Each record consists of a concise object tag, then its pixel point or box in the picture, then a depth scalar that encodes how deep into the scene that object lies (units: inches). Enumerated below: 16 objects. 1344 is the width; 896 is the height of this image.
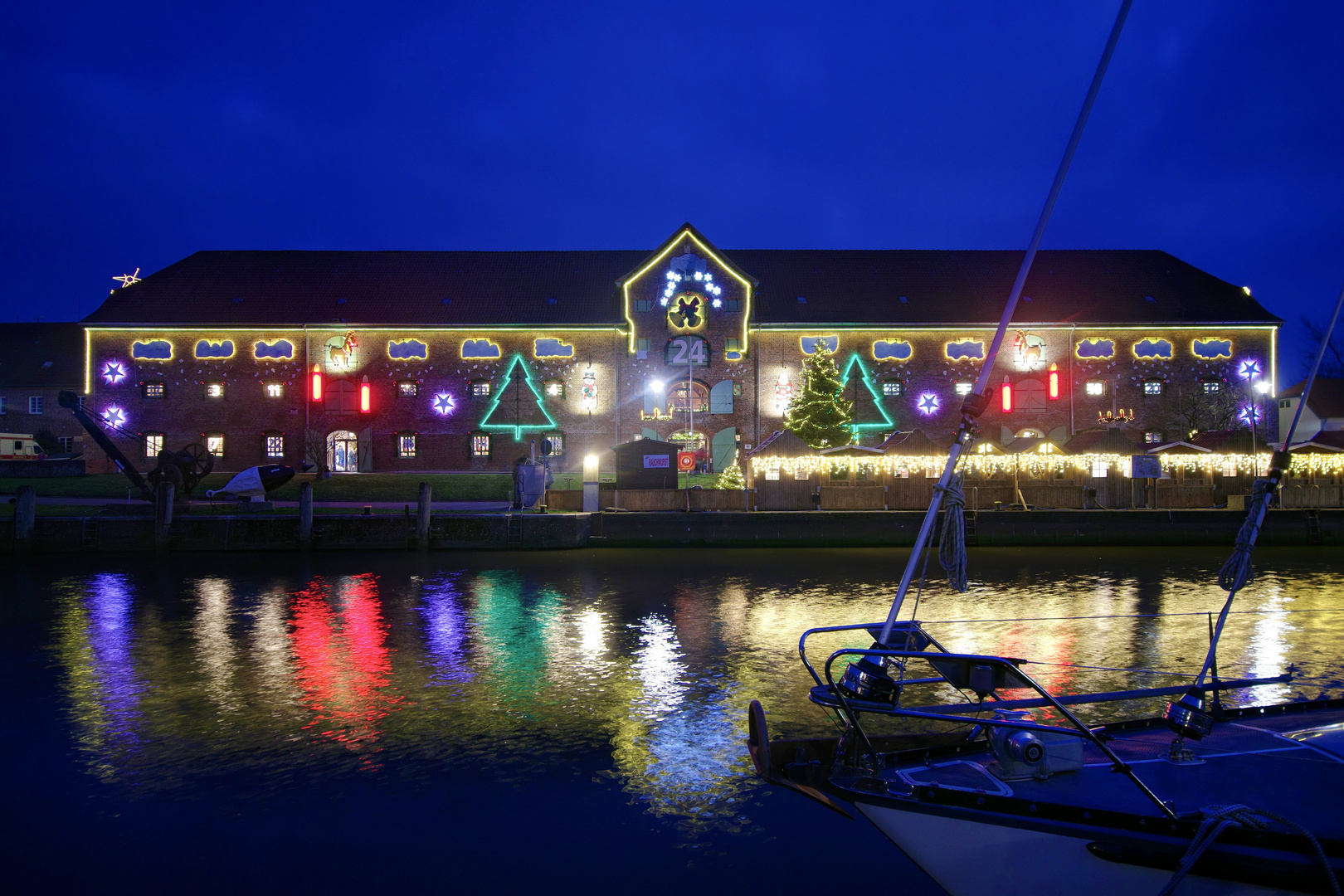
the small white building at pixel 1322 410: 2723.9
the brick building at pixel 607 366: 1878.7
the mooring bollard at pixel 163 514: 1108.5
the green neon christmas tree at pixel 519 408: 1873.8
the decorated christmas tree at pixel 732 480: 1441.9
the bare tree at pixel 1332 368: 2469.7
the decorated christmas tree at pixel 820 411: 1653.5
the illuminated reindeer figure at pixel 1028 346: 1884.8
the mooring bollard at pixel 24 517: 1073.5
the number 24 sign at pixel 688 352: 1873.8
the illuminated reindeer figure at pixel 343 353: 1886.1
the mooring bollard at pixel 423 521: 1116.6
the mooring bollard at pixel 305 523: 1122.0
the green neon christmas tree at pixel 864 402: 1894.7
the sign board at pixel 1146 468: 1270.9
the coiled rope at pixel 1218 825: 207.8
